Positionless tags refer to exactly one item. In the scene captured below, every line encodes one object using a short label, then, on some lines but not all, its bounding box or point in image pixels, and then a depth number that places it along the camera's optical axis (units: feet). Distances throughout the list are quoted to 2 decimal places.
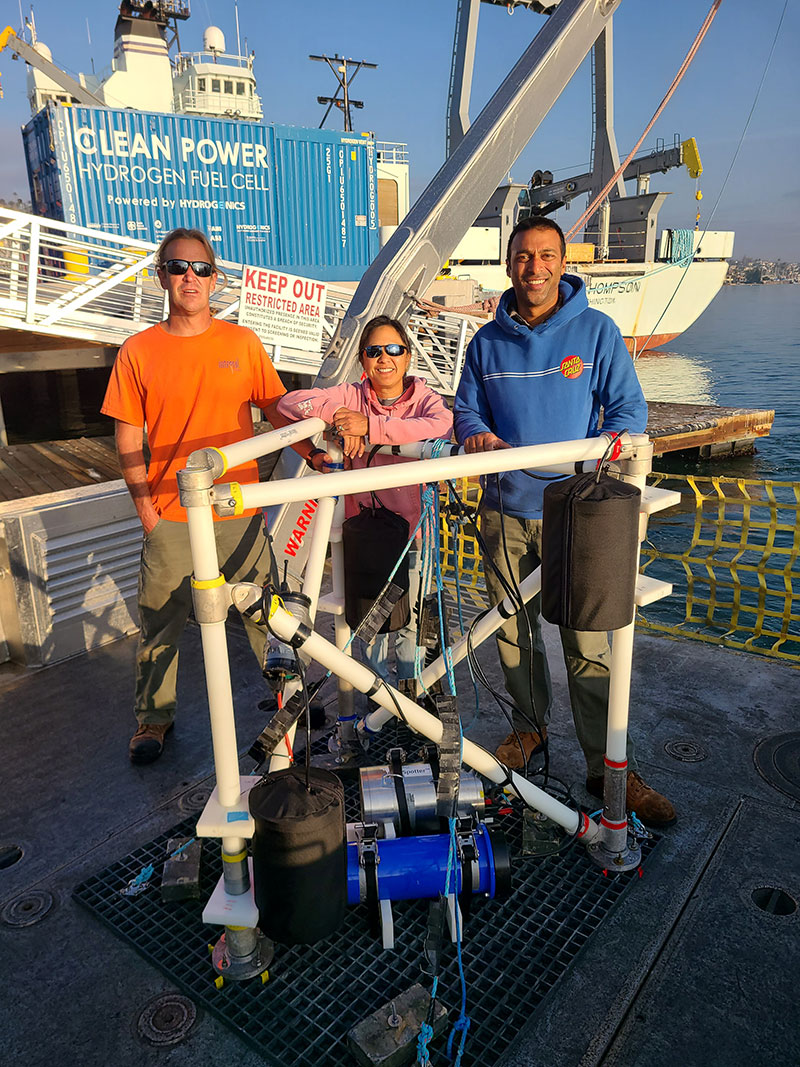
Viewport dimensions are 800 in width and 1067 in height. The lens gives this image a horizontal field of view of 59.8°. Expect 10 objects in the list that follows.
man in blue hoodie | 9.54
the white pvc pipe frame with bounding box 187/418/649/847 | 6.65
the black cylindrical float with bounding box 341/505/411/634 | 9.68
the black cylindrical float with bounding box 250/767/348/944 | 6.57
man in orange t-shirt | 10.93
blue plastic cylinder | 8.14
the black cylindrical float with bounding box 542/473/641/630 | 7.23
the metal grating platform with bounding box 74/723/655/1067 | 6.96
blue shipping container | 75.77
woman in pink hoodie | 9.94
